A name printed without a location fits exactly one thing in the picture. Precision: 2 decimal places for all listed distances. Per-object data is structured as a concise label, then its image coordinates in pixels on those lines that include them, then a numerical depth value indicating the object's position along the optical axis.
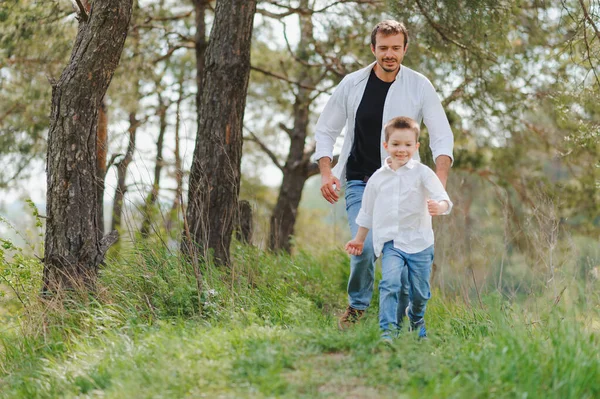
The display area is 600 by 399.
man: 4.82
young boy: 4.41
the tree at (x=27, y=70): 9.35
